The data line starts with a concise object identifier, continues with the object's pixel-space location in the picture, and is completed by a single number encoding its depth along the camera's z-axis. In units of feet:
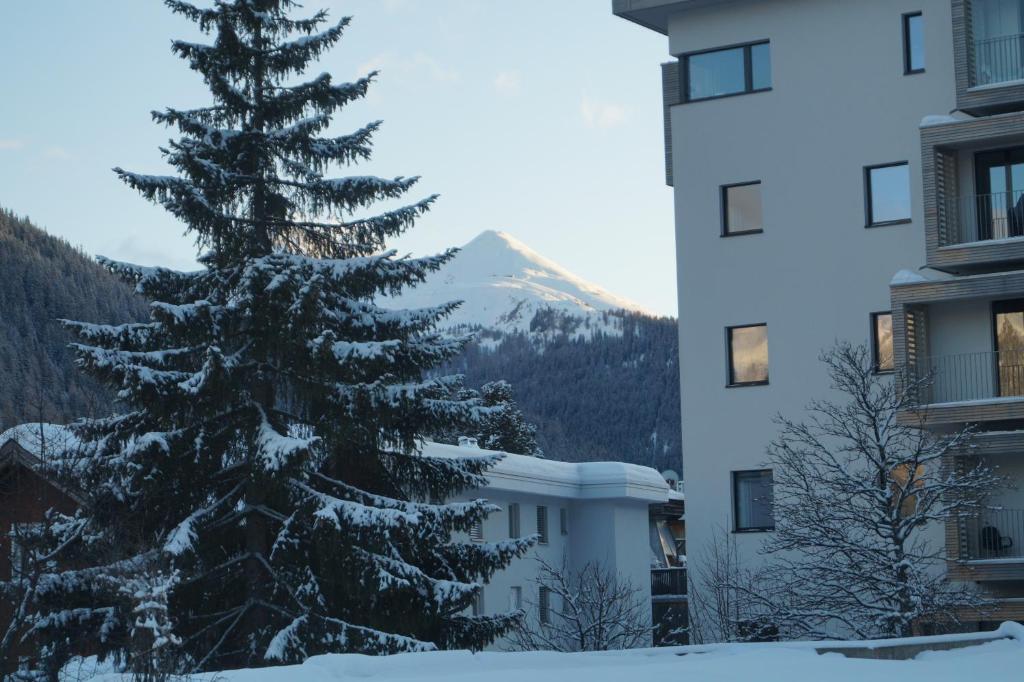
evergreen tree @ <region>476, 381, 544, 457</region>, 238.68
